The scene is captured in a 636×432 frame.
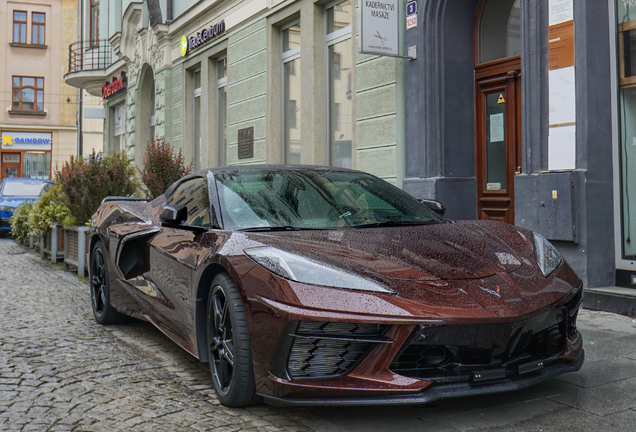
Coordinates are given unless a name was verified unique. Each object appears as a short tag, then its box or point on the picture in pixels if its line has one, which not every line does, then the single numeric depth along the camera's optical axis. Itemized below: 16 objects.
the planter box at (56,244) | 10.20
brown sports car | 2.82
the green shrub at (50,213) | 9.95
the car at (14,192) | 17.05
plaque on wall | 12.77
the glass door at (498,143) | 7.72
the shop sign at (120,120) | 21.61
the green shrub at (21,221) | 13.28
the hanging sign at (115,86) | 20.25
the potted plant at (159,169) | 11.98
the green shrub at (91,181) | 9.55
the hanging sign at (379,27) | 8.02
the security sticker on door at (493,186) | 8.04
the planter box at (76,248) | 8.75
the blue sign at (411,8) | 8.35
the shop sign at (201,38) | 13.78
